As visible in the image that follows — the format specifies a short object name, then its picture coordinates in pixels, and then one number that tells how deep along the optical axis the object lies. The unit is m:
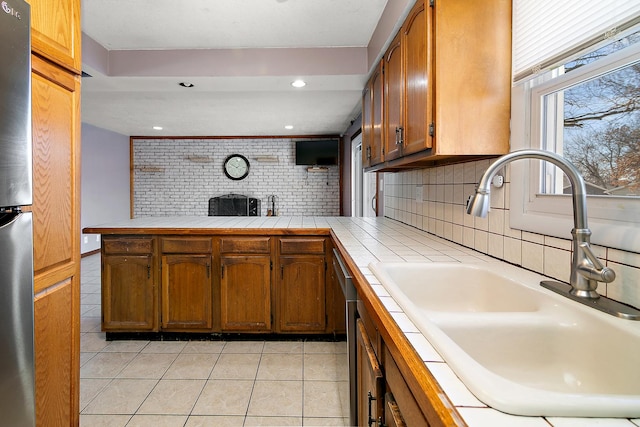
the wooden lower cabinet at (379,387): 0.70
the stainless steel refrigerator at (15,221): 0.94
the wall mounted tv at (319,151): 6.79
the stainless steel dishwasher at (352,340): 1.38
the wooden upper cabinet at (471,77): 1.39
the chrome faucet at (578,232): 0.85
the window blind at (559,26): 0.90
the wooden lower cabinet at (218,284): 2.62
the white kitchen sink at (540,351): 0.47
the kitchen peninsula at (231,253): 2.59
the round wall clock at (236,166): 7.03
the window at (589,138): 0.92
